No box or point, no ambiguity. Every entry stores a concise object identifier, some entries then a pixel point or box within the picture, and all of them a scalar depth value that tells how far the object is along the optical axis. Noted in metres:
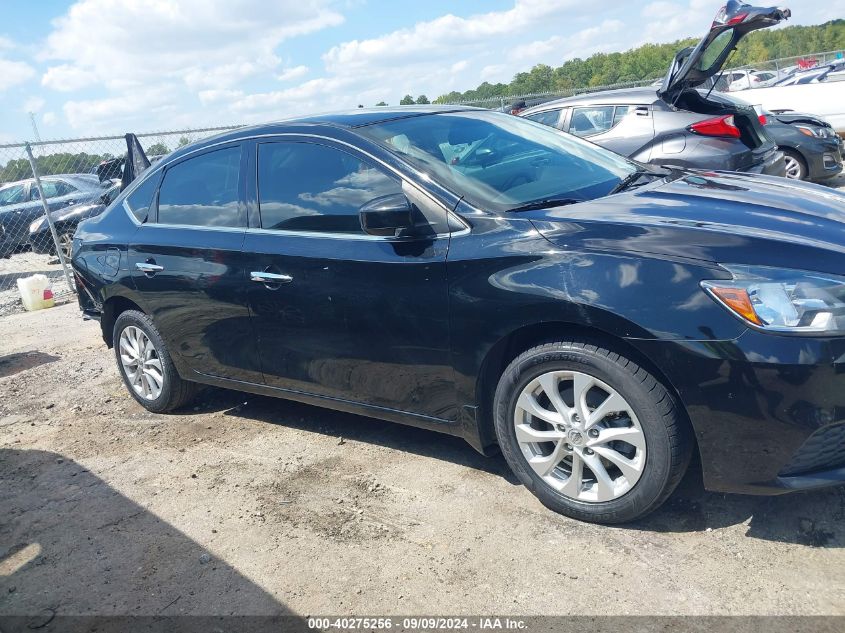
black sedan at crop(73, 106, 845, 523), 2.61
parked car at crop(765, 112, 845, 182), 9.38
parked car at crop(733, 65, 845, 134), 11.43
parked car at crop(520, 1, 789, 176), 6.41
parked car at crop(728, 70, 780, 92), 25.38
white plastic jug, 9.54
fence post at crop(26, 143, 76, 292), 10.08
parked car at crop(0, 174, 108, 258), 12.88
